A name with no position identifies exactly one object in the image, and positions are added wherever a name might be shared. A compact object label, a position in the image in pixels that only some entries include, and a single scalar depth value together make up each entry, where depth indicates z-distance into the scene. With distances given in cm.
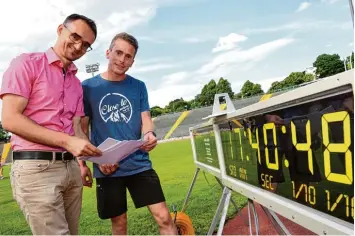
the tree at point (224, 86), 8781
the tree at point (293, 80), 8344
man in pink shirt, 228
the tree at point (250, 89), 8969
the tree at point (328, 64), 8869
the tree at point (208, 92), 9038
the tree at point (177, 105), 9700
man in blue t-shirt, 343
